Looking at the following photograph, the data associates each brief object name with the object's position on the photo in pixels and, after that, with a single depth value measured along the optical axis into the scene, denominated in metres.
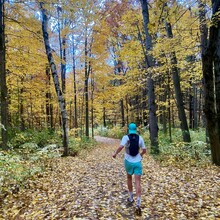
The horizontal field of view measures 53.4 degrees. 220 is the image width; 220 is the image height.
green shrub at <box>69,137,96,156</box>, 12.78
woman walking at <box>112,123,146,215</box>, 4.88
